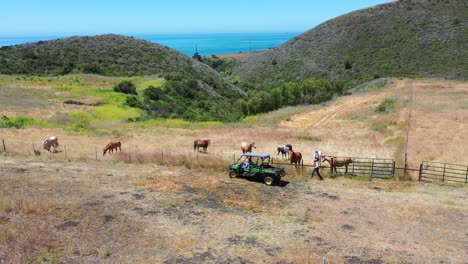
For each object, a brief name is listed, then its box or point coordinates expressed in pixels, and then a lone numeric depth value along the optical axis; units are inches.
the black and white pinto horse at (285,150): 1114.1
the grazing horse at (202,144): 1175.0
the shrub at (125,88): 2217.5
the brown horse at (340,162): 949.2
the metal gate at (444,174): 903.1
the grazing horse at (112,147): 1120.3
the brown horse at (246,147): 1139.3
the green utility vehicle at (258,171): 866.8
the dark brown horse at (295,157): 989.2
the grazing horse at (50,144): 1124.5
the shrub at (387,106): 1788.5
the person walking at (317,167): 924.0
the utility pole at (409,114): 933.9
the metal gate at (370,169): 930.3
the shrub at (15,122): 1477.6
